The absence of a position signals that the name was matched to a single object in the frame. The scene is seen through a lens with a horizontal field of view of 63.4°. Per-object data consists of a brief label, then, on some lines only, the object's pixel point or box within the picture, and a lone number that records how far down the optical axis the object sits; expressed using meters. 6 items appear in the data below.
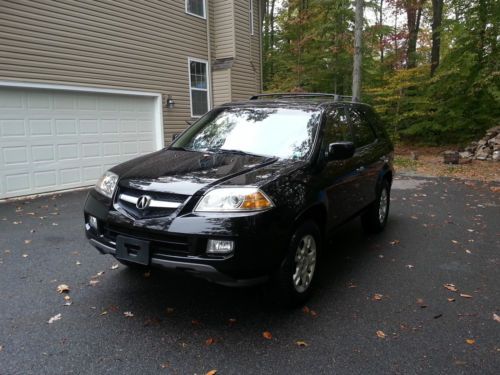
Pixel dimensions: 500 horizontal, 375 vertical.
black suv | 2.90
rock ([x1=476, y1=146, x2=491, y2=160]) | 13.30
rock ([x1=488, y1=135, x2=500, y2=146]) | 13.25
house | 8.36
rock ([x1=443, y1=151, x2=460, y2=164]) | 13.05
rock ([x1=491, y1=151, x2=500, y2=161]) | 12.97
